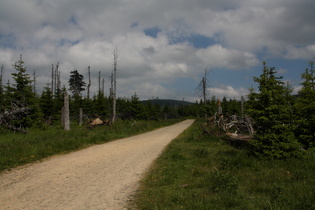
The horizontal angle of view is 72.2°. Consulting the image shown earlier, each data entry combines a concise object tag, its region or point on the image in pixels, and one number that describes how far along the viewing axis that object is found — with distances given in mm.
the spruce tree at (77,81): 57828
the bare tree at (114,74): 34166
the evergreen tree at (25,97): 18530
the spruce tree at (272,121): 7965
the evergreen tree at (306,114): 10016
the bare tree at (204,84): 40656
